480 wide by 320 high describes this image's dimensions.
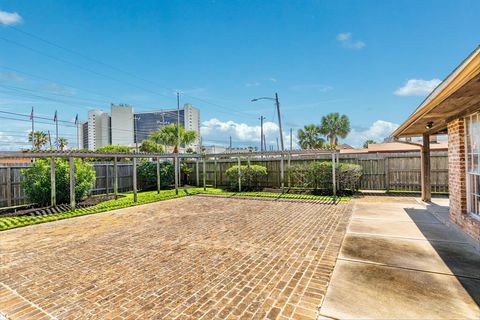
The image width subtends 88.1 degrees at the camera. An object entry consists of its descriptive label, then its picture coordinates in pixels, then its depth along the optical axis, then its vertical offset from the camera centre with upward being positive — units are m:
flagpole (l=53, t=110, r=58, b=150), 35.00 +5.86
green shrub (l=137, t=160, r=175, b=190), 16.33 -0.92
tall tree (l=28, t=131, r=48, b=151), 43.12 +4.24
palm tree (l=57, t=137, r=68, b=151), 48.17 +3.84
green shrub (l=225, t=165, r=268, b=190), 14.95 -1.00
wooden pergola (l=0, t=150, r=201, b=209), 7.92 +0.23
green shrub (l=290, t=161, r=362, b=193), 12.10 -0.96
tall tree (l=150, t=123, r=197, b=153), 28.27 +2.86
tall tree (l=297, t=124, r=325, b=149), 31.77 +2.60
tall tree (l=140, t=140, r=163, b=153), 32.88 +2.14
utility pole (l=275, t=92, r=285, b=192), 19.15 +3.17
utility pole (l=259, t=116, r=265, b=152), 35.78 +4.46
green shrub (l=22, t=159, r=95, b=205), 9.80 -0.76
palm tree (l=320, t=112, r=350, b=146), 30.97 +3.82
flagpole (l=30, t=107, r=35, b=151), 30.12 +5.67
